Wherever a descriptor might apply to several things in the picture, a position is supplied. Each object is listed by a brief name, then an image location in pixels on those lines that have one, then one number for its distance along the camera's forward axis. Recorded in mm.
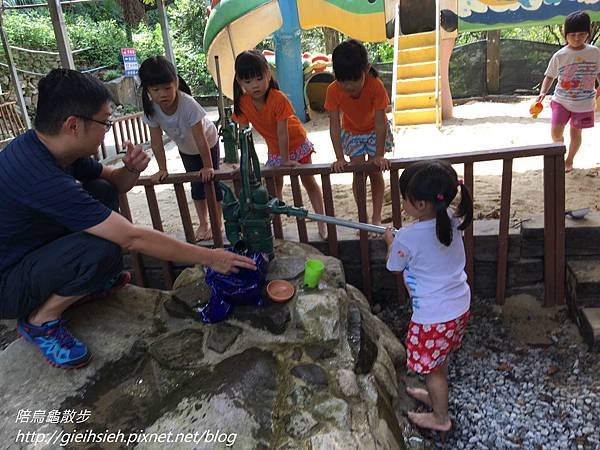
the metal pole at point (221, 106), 2463
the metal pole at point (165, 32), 7049
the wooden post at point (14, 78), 7428
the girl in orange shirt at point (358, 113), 2717
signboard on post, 9555
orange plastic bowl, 2096
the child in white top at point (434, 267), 1737
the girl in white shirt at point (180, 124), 2820
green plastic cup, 2150
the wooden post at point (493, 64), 9641
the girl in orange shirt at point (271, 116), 2824
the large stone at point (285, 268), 2273
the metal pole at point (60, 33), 4809
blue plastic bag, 2025
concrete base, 2439
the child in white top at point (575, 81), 4105
